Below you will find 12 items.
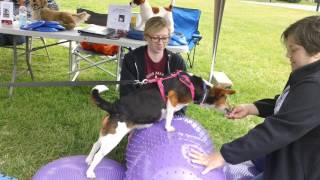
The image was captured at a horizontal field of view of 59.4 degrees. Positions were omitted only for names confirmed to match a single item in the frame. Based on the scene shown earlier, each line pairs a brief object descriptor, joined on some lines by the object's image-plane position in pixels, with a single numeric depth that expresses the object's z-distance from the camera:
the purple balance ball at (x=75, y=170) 1.90
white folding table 3.01
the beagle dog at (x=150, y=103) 1.86
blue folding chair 4.50
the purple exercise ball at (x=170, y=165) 1.53
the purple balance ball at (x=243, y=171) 2.22
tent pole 3.38
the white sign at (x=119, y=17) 3.03
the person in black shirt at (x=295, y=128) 1.35
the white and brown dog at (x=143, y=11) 3.15
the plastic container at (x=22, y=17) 3.20
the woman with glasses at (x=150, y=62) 2.27
